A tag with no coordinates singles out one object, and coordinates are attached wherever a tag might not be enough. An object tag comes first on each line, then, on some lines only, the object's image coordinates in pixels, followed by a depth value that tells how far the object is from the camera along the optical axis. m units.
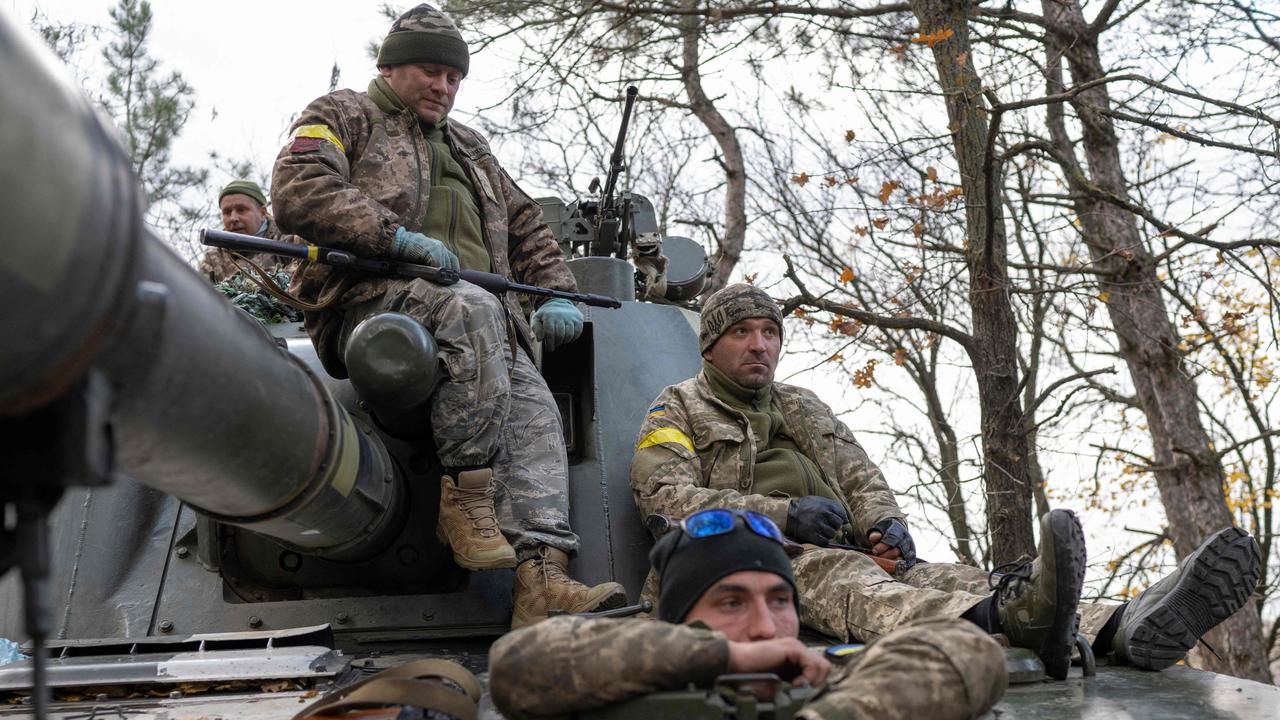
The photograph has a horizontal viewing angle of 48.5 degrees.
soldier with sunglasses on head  2.24
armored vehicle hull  1.42
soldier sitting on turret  3.82
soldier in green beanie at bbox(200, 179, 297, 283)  6.80
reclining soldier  3.26
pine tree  15.06
